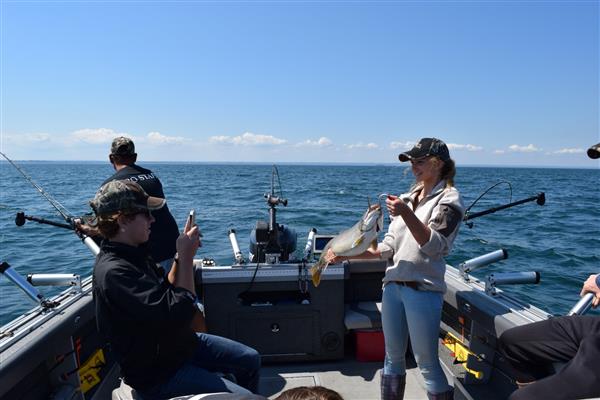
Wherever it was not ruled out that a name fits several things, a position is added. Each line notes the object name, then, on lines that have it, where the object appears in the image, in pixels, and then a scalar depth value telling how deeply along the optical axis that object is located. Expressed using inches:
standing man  147.8
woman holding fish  111.9
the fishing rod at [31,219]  167.6
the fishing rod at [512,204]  167.3
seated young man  85.0
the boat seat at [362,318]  172.2
